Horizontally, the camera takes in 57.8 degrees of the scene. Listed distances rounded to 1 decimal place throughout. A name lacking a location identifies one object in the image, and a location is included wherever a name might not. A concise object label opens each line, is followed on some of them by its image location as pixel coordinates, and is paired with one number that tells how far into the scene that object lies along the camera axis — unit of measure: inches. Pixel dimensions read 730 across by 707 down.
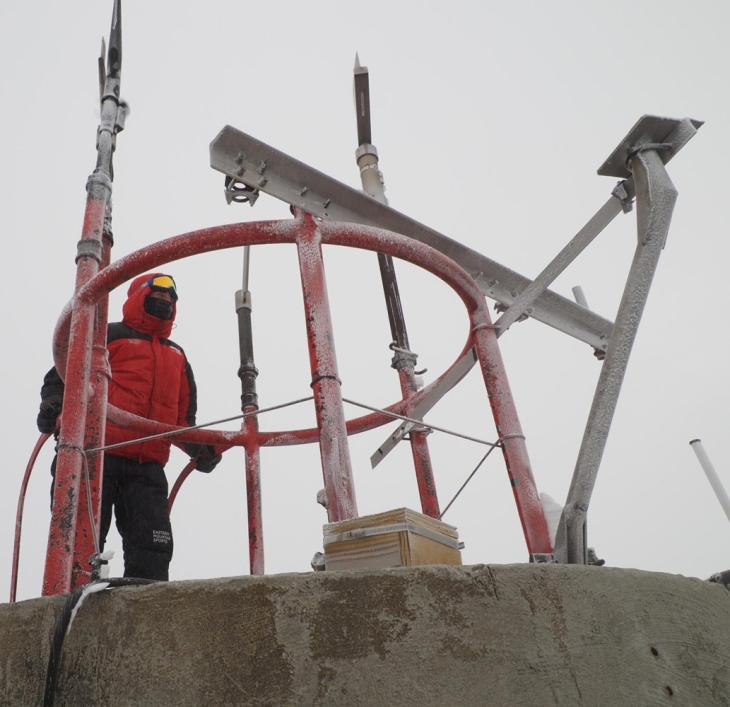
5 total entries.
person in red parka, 179.2
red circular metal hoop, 122.6
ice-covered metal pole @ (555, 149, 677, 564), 88.4
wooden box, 78.7
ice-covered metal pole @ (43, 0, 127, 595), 100.3
